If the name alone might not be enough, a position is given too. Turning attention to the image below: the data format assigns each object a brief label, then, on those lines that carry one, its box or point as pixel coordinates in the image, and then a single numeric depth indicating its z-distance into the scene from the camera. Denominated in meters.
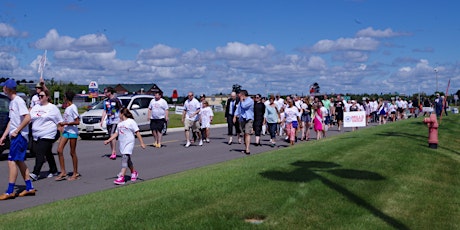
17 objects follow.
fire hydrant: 14.42
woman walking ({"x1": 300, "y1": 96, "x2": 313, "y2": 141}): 21.02
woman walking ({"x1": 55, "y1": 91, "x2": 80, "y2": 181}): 10.74
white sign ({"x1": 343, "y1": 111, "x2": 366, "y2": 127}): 26.33
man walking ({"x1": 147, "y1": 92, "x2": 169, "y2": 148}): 18.16
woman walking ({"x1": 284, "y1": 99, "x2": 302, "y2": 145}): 18.48
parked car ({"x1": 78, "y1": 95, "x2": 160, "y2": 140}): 22.08
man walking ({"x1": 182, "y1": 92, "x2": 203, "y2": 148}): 18.89
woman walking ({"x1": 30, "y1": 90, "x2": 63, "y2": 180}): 10.06
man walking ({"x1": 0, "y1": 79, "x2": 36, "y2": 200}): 8.54
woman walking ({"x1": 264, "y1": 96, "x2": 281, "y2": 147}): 19.20
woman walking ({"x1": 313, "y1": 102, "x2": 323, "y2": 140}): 20.75
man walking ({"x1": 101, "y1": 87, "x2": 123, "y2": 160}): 15.01
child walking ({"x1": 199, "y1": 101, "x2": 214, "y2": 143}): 19.62
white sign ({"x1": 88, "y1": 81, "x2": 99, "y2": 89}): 41.44
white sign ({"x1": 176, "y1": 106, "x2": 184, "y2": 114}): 34.91
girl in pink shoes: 10.54
